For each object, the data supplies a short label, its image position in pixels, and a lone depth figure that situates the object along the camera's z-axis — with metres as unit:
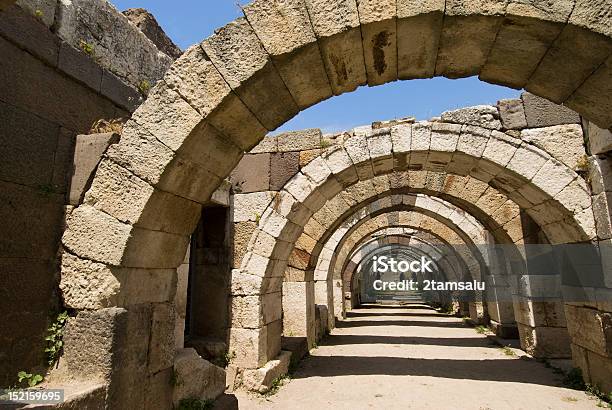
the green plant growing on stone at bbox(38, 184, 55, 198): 2.73
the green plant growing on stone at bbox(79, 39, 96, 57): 3.37
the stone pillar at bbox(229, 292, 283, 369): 5.34
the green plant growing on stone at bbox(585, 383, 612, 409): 4.43
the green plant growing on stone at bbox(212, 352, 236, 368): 5.26
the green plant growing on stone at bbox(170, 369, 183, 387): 2.98
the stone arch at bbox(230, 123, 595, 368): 5.00
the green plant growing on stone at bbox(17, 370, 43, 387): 2.42
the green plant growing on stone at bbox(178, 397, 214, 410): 3.02
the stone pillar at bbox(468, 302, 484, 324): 11.19
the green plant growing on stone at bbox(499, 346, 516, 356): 7.28
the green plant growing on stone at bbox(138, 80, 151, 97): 4.10
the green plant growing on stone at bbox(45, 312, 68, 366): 2.56
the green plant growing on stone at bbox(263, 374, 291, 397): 5.29
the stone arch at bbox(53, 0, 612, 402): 2.32
